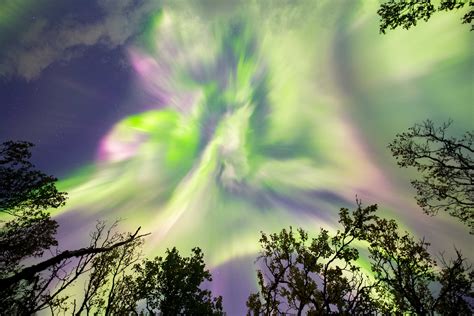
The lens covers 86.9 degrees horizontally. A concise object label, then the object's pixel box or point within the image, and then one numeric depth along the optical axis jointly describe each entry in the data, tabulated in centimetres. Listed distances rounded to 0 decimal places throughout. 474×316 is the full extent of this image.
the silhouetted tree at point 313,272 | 1654
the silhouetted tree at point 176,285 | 2312
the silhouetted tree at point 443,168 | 1138
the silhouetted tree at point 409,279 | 1717
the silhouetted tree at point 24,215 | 1503
